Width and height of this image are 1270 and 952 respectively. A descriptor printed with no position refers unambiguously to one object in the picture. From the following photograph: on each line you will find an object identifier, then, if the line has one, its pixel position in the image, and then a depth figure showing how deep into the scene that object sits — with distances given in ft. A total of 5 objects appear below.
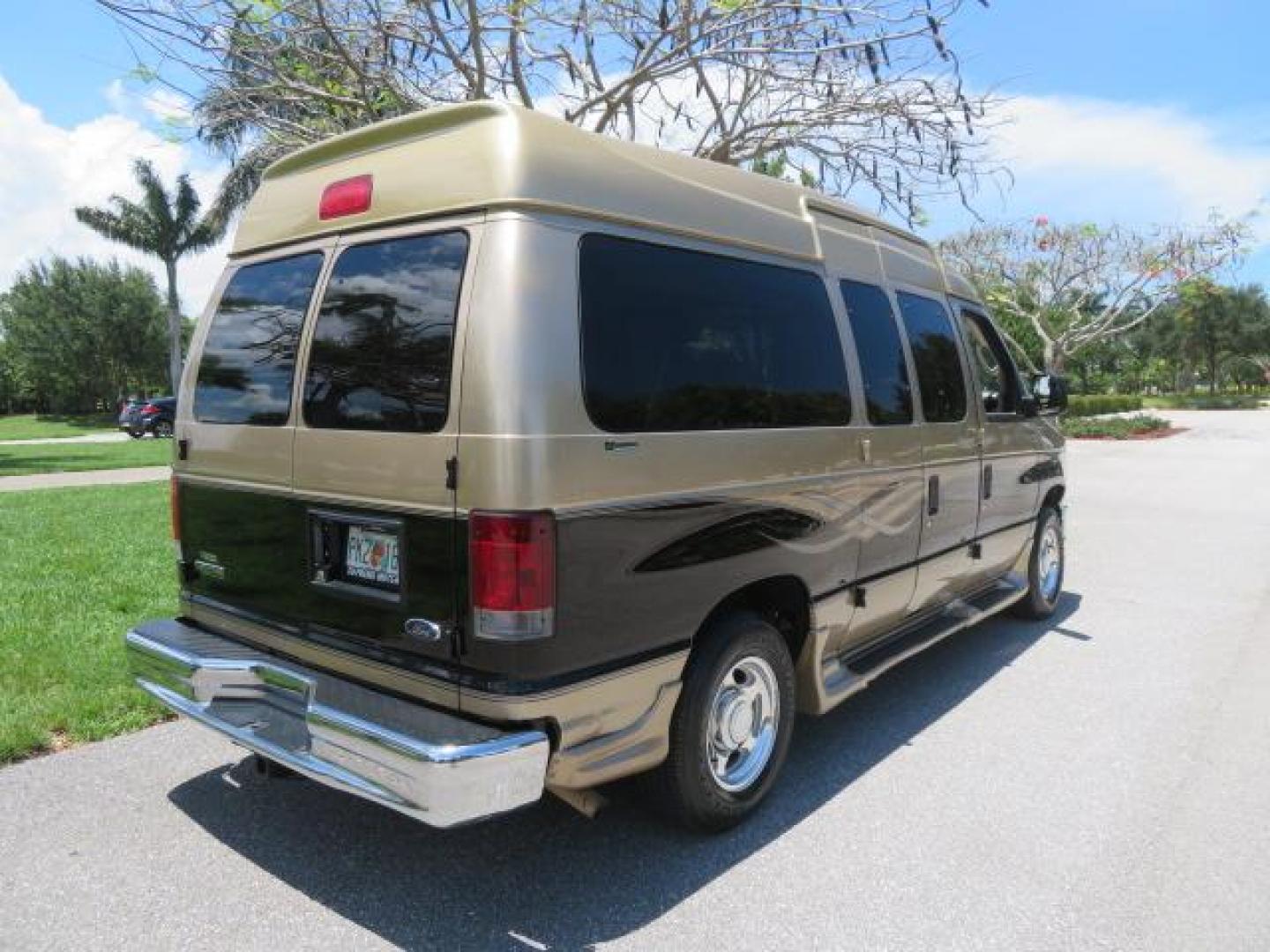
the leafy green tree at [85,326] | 156.46
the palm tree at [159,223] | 127.65
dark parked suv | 104.01
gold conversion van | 8.91
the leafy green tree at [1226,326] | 182.95
